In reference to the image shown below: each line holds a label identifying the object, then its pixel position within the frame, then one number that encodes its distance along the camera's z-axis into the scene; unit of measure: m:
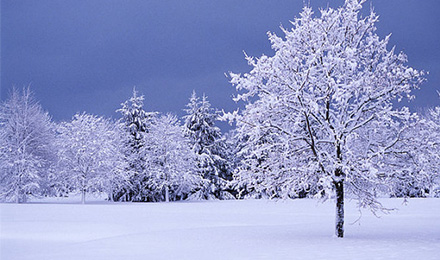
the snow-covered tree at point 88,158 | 49.72
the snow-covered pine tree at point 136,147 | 55.47
